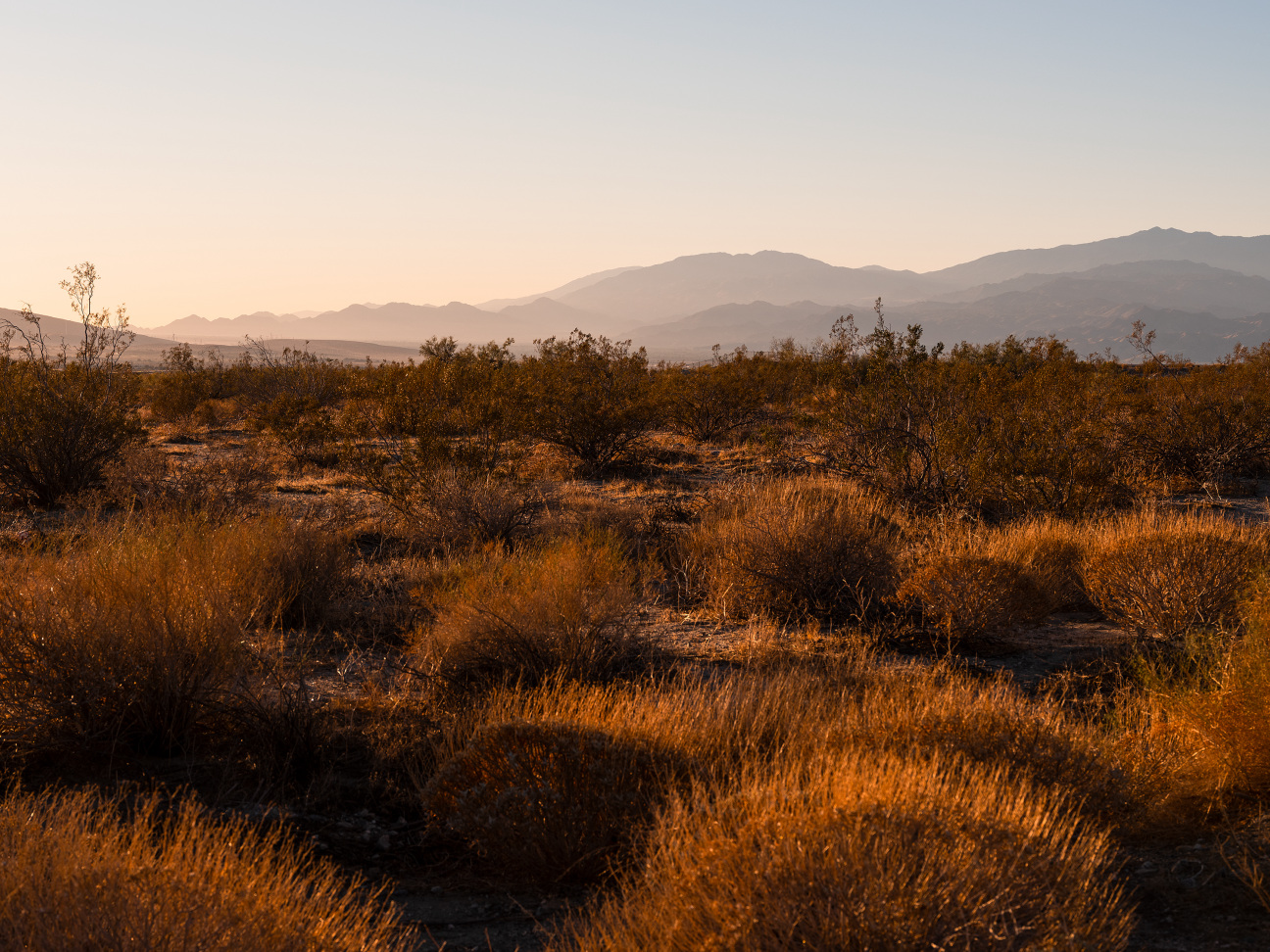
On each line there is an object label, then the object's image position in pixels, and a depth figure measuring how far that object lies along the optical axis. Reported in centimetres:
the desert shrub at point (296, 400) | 1530
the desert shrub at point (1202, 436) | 1367
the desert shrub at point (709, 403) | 1953
